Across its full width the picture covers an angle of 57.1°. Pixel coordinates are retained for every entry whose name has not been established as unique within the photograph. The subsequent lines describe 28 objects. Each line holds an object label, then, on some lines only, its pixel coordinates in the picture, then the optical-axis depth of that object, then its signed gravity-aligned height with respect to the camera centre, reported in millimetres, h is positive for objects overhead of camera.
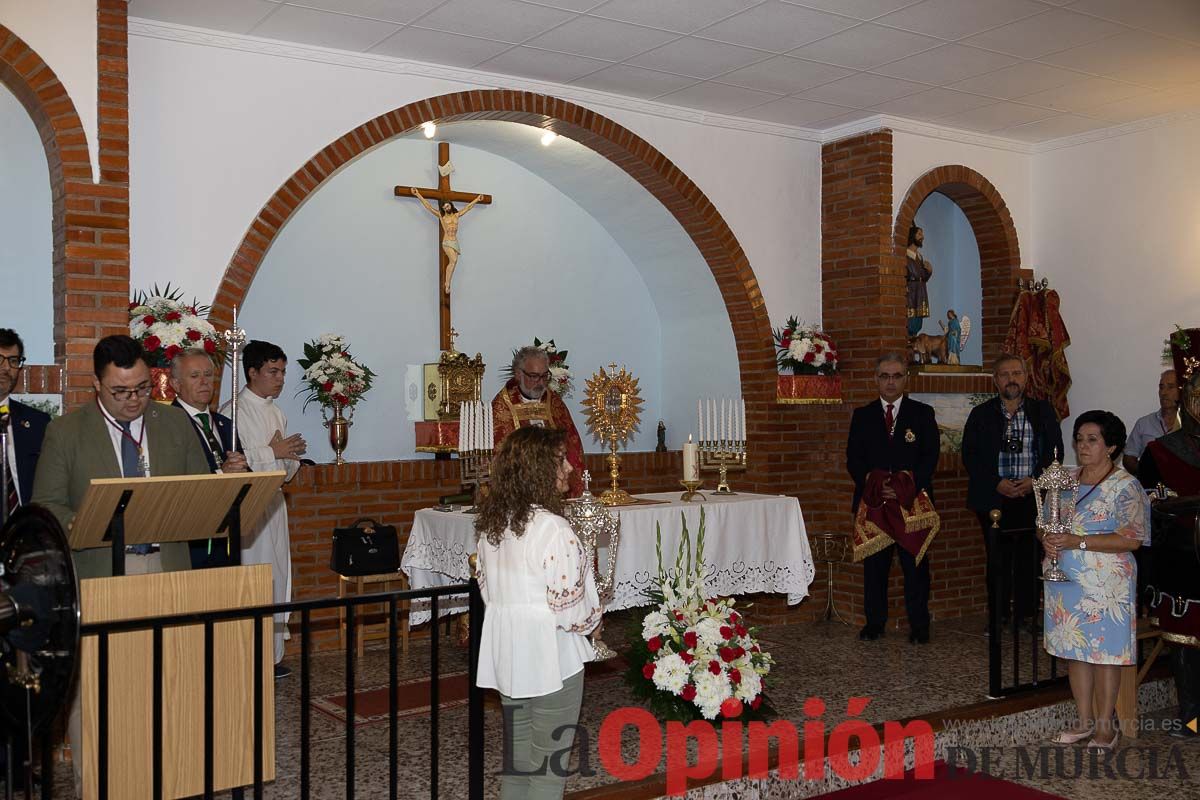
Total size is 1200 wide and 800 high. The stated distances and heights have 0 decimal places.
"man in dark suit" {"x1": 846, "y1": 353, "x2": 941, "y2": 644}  7883 -175
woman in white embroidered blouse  3861 -641
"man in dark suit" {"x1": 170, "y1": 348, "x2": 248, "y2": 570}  5242 +76
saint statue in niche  9484 +1196
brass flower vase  7988 -49
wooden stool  7171 -1238
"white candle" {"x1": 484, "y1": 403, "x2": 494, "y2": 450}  6484 -21
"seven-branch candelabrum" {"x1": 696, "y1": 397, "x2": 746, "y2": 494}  7113 -147
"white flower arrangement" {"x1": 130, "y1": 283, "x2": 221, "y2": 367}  5672 +501
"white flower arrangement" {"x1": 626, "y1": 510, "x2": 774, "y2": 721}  5406 -1182
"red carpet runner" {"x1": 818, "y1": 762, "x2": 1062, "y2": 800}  5039 -1712
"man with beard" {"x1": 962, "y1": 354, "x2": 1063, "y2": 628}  7750 -185
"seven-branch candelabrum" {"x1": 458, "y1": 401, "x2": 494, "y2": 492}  6445 -84
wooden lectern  3812 -782
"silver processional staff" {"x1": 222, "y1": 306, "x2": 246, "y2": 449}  4332 +343
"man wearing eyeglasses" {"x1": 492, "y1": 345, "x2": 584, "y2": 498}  6871 +133
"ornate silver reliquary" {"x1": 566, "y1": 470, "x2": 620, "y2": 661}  4977 -448
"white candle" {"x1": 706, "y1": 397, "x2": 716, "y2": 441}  7222 -33
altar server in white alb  6363 -98
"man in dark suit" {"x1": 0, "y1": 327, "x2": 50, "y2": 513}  4684 -7
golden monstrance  7051 +88
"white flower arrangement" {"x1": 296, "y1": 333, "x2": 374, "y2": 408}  7918 +355
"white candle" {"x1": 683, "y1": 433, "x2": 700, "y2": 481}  7070 -250
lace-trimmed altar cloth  6461 -770
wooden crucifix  9297 +1647
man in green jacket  4258 -81
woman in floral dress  5238 -668
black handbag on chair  7020 -805
